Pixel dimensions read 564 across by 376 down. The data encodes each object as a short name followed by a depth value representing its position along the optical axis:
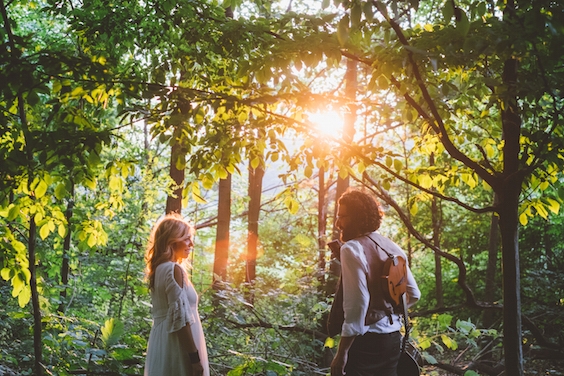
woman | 3.25
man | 2.76
